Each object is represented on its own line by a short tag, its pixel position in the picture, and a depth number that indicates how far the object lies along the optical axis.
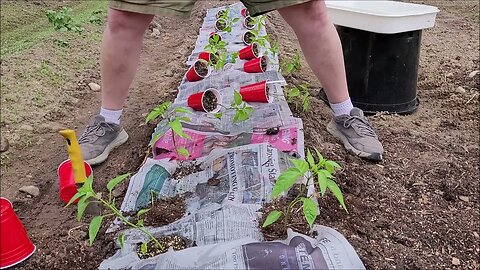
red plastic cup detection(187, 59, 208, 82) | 3.15
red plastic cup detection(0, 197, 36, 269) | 1.67
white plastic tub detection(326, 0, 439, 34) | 2.76
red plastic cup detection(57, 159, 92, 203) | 2.06
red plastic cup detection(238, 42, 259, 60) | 3.50
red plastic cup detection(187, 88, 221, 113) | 2.65
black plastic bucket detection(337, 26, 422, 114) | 2.90
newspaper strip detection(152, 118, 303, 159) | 2.28
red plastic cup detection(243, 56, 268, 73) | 3.21
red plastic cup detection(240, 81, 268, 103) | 2.71
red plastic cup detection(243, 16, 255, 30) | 4.32
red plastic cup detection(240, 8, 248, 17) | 4.59
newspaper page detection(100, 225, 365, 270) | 1.41
